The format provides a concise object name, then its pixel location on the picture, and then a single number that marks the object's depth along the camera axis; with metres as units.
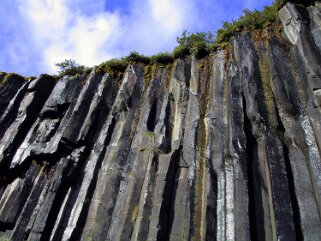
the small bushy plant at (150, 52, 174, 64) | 17.79
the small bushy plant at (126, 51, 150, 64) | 18.47
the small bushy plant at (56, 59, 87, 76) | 19.52
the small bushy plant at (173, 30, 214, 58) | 16.81
